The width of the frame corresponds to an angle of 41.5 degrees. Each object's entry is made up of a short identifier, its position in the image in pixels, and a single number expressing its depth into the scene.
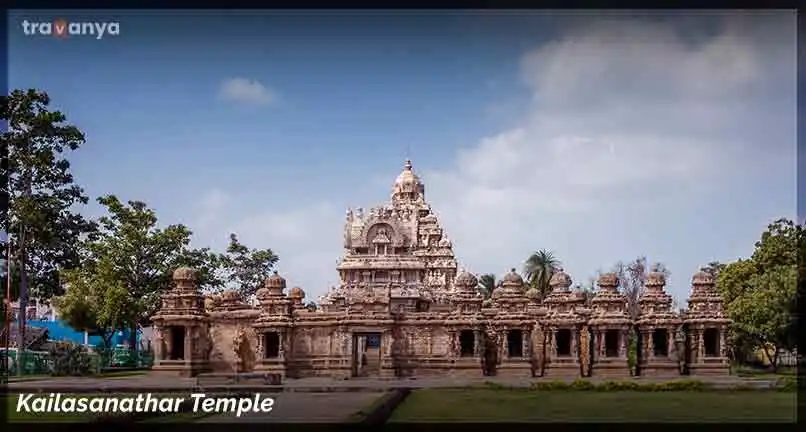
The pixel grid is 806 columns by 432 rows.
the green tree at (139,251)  47.22
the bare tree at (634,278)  67.56
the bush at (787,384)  29.31
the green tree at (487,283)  69.43
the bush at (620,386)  30.73
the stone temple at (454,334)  38.38
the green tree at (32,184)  40.06
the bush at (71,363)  39.66
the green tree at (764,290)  38.73
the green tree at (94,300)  44.47
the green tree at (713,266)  63.06
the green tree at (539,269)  63.88
